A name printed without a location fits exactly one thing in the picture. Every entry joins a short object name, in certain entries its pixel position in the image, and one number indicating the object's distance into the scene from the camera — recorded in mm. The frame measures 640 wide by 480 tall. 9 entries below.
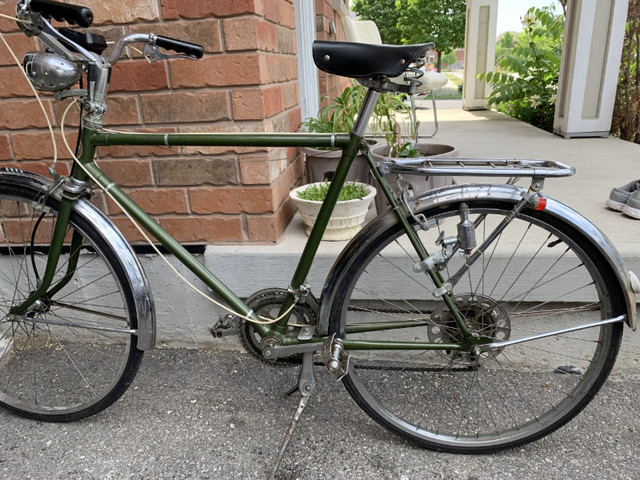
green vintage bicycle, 1309
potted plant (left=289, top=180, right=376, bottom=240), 1859
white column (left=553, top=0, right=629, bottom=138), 3627
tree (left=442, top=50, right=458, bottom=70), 44391
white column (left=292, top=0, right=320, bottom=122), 2973
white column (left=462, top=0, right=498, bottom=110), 6785
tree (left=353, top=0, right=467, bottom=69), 28641
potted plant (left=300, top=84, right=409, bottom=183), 2232
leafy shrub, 5152
